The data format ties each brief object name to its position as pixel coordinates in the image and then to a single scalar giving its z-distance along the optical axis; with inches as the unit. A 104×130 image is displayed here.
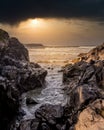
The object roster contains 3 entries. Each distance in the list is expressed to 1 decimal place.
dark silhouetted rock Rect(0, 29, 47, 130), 425.0
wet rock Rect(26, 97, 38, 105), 523.0
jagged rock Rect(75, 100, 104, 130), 316.5
